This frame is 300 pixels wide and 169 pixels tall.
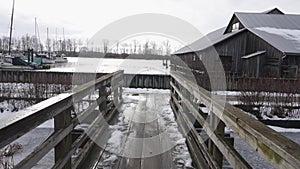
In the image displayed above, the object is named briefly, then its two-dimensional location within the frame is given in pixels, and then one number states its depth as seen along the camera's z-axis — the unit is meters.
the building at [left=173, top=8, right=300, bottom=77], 15.55
